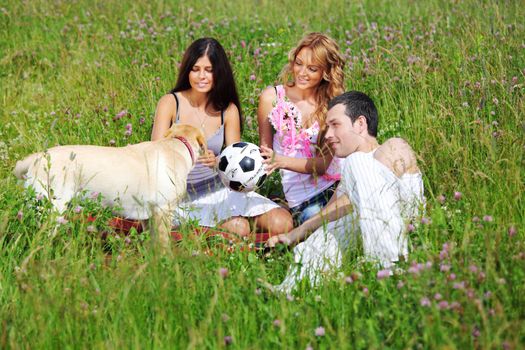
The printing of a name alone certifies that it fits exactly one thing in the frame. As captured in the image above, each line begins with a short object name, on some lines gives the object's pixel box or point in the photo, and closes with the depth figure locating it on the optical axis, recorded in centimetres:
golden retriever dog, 891
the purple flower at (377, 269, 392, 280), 618
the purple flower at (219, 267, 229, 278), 636
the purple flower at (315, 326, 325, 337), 580
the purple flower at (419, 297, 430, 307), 557
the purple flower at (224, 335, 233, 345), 586
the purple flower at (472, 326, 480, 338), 558
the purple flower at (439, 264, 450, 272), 597
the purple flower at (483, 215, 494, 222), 668
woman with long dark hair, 1062
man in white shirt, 729
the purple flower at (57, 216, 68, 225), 775
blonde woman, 1069
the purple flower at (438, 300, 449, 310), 555
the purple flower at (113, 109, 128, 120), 1259
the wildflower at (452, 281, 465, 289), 561
